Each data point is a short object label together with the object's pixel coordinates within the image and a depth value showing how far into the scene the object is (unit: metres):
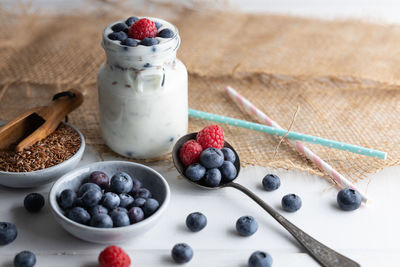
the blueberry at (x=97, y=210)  0.59
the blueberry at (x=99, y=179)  0.62
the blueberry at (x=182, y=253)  0.59
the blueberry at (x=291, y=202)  0.63
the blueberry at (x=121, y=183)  0.61
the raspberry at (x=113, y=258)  0.57
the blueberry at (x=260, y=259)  0.58
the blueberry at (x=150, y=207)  0.60
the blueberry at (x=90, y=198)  0.60
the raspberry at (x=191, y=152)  0.66
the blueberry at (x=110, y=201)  0.60
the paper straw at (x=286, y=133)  0.69
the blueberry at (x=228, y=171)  0.65
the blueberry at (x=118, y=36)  0.64
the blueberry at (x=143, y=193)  0.62
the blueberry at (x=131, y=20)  0.66
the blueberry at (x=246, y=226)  0.61
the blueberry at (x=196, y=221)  0.61
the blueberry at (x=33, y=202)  0.63
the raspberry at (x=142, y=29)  0.64
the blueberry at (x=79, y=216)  0.59
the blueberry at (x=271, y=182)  0.66
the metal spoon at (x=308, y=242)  0.58
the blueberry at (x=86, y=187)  0.61
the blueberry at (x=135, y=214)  0.59
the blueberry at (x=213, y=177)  0.65
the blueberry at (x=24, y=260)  0.58
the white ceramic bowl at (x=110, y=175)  0.58
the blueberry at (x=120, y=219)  0.59
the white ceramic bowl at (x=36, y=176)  0.63
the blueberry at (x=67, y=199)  0.60
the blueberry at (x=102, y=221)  0.58
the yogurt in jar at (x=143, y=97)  0.65
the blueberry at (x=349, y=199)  0.63
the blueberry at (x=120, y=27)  0.66
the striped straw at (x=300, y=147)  0.66
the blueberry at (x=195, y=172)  0.65
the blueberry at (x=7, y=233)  0.60
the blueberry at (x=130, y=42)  0.64
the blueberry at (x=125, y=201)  0.61
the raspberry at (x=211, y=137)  0.66
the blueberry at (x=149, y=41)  0.64
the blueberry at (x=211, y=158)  0.64
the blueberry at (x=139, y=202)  0.61
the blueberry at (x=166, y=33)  0.65
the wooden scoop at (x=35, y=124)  0.66
